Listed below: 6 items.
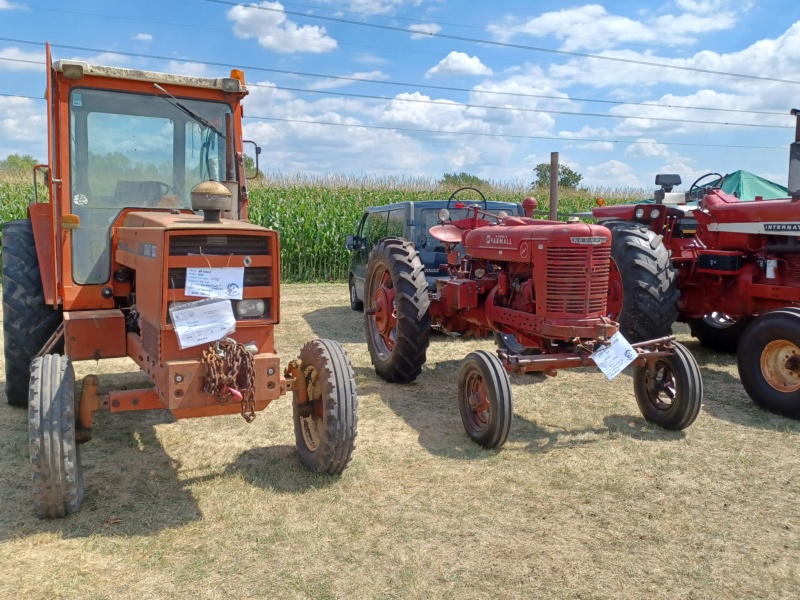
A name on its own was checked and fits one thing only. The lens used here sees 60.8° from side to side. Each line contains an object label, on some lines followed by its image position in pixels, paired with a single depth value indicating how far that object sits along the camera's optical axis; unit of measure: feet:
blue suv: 25.33
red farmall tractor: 14.39
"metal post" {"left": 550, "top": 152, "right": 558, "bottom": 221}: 30.89
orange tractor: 10.69
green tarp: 47.01
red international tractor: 16.28
